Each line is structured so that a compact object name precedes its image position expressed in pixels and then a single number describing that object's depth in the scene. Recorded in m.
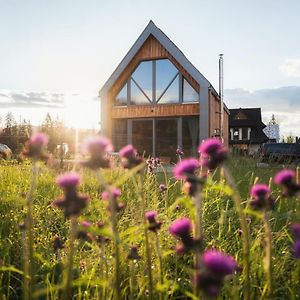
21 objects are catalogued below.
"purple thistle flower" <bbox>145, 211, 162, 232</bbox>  1.35
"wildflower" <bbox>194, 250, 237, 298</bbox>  0.67
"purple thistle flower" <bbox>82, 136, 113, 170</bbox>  0.96
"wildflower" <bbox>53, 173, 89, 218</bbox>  0.95
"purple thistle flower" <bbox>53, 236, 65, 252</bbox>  1.69
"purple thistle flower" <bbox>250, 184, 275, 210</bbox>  1.04
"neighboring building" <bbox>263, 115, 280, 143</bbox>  48.08
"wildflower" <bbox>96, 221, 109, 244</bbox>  1.51
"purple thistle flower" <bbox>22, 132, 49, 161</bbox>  1.00
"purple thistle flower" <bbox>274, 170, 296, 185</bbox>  0.98
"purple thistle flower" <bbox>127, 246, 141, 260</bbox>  1.49
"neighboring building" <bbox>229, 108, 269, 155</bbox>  37.81
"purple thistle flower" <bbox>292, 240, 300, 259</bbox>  0.81
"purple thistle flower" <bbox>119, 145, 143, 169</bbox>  1.14
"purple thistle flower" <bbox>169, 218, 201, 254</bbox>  1.00
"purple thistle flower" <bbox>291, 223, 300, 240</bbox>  0.86
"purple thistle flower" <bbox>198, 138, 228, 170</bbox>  0.94
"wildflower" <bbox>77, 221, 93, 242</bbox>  1.35
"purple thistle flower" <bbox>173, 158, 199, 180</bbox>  1.05
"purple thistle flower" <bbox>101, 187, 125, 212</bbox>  1.19
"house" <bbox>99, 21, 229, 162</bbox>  18.72
